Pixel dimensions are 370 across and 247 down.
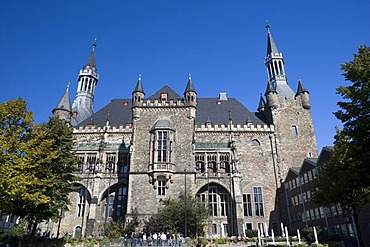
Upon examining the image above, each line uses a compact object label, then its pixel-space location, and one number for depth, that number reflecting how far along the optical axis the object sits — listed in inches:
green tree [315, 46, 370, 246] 573.3
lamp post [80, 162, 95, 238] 1318.3
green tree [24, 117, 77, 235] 778.2
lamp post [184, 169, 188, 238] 953.7
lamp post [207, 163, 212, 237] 1261.6
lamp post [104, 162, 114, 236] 1203.9
